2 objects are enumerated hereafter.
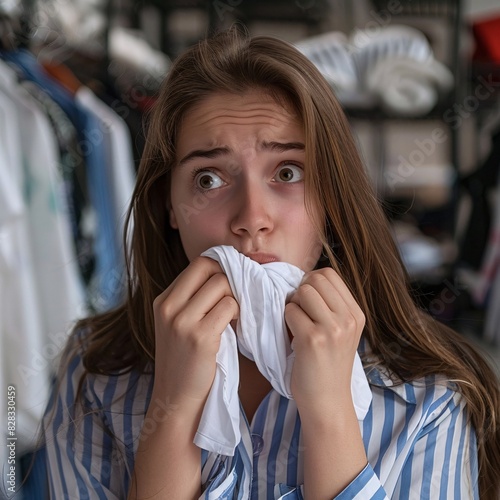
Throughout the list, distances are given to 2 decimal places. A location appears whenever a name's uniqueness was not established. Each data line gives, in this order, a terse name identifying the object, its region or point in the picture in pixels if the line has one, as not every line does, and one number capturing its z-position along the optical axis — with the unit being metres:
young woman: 0.74
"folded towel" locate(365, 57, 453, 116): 2.07
